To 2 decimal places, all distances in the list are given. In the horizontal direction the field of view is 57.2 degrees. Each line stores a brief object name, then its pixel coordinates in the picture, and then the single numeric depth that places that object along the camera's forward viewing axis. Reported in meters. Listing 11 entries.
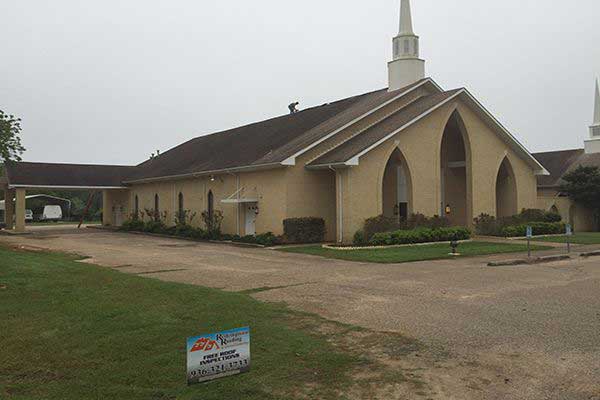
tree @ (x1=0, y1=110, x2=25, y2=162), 23.95
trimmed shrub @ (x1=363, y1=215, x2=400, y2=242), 23.42
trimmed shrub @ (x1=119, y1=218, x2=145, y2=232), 38.57
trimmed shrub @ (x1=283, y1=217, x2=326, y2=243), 24.58
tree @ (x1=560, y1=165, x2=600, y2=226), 36.91
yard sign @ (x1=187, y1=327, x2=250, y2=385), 4.73
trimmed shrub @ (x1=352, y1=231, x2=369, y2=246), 22.88
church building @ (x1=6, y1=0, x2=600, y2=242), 24.44
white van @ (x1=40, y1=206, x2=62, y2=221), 69.19
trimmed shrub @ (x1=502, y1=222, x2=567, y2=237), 27.42
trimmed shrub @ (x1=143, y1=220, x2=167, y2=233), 35.09
